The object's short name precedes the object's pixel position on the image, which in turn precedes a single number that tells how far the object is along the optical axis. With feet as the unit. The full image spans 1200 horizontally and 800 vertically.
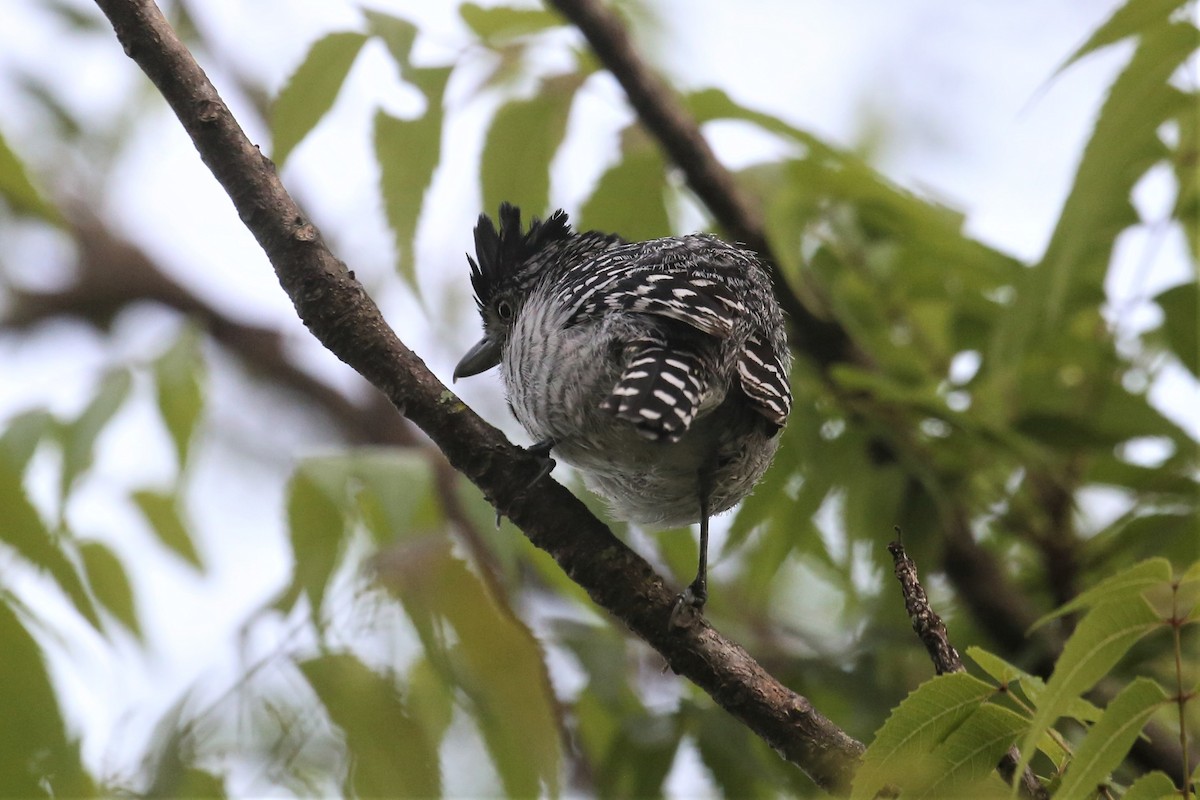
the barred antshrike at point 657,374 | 15.69
